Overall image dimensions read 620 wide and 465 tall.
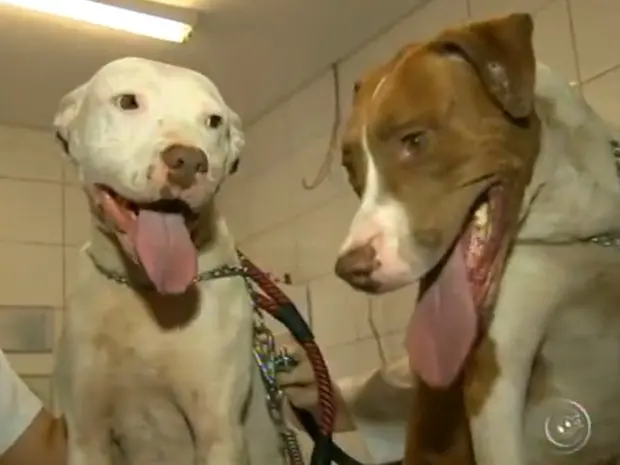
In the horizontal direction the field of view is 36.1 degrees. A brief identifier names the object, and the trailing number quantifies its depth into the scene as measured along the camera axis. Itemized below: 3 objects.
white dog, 1.24
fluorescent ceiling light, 2.06
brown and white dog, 1.05
